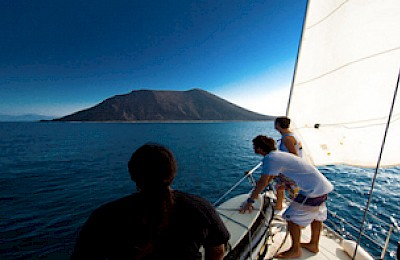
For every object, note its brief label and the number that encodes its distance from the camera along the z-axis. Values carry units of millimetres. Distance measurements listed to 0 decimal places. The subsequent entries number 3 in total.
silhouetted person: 1085
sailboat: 3150
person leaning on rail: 2590
